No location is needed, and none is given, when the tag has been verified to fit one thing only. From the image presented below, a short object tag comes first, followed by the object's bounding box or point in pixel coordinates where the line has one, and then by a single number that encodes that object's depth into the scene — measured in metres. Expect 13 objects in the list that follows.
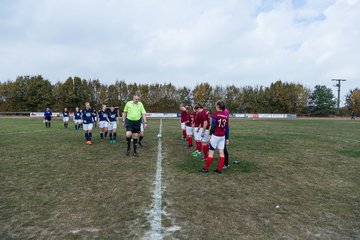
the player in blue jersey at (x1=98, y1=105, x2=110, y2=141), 14.48
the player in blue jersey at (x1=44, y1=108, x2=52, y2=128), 23.28
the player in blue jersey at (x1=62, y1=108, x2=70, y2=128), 23.75
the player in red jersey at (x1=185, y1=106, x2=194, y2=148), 12.24
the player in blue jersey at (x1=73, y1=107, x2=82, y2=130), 21.61
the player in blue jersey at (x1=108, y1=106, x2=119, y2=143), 13.86
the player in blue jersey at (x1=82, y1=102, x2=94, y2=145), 12.98
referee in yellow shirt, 9.55
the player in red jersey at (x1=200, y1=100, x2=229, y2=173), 7.28
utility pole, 71.88
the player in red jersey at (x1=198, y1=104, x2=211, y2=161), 8.81
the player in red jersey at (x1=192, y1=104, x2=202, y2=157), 9.87
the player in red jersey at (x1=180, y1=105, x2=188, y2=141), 13.41
